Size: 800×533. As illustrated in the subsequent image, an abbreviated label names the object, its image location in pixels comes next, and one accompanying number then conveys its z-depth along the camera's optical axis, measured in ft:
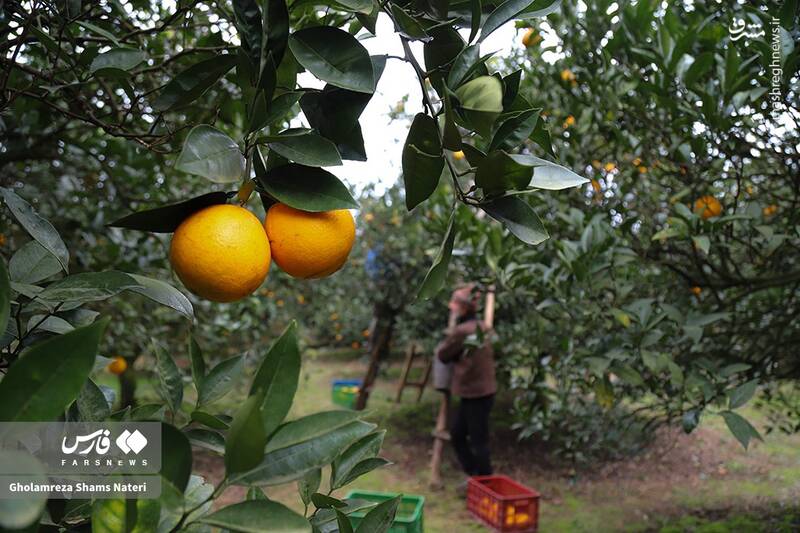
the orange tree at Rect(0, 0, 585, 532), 1.46
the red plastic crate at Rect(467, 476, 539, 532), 10.45
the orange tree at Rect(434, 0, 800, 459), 5.26
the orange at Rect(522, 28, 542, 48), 7.06
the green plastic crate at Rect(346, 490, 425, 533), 7.63
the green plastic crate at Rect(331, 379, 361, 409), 19.45
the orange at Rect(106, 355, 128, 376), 7.69
